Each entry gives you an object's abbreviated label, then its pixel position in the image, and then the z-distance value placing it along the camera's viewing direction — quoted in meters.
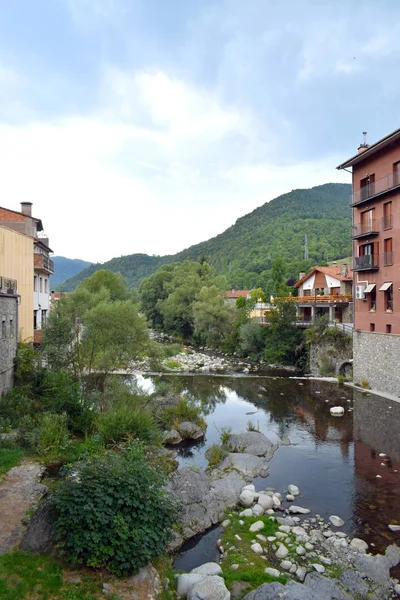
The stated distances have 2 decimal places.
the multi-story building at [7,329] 16.11
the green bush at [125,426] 13.82
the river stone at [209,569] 8.06
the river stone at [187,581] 7.37
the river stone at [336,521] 10.20
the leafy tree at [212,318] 48.00
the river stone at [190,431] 17.53
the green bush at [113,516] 7.00
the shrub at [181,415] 18.58
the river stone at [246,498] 11.39
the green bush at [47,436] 13.20
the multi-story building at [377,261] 21.83
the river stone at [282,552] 8.83
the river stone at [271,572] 8.06
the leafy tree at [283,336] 36.00
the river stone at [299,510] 10.92
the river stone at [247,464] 13.72
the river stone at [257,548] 9.04
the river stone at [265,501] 11.24
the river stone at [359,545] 9.10
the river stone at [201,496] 10.15
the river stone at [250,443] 15.66
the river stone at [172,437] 16.73
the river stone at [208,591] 6.98
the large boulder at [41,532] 7.43
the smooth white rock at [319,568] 8.21
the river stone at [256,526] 9.92
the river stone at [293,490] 12.07
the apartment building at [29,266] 20.01
